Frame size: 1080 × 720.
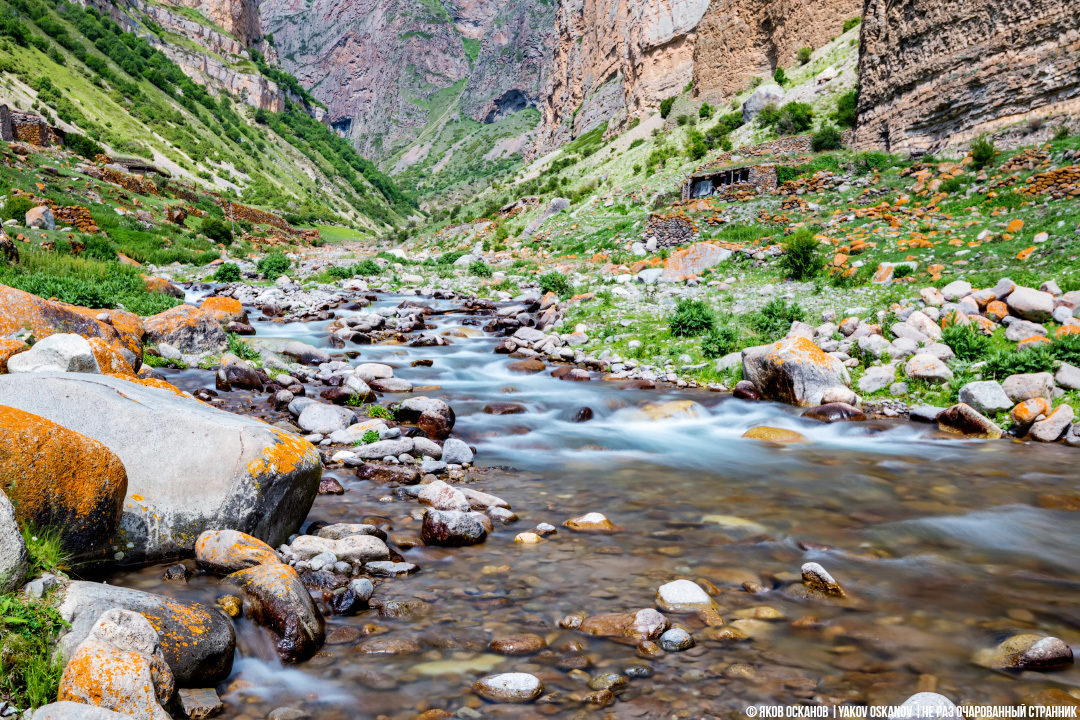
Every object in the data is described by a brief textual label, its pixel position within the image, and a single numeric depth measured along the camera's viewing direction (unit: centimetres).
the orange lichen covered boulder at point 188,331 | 1105
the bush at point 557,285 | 1847
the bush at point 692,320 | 1322
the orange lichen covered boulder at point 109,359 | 722
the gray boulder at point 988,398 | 856
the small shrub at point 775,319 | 1234
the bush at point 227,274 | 2472
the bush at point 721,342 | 1219
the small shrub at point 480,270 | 2700
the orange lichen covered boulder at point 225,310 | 1428
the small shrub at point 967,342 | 955
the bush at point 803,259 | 1596
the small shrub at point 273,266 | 2692
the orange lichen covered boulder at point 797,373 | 983
